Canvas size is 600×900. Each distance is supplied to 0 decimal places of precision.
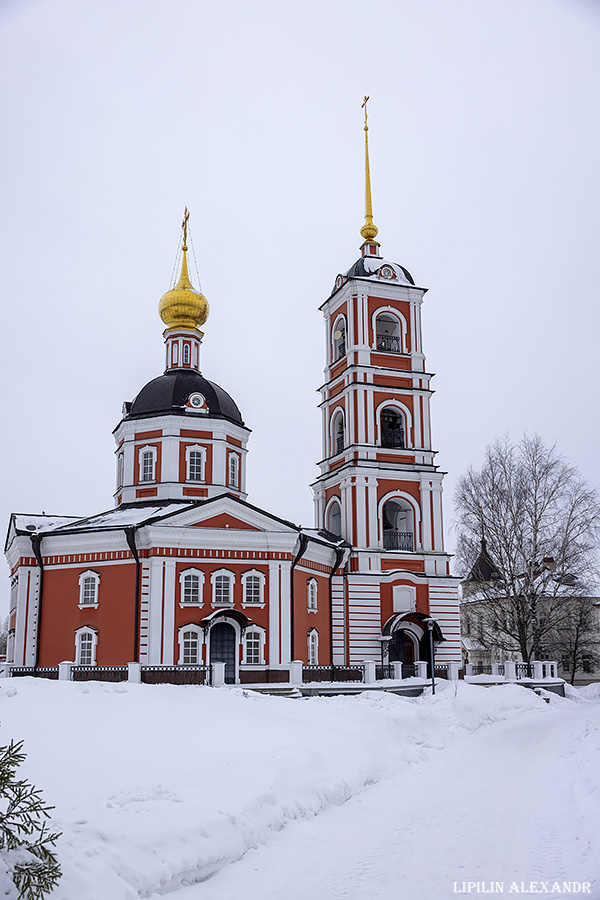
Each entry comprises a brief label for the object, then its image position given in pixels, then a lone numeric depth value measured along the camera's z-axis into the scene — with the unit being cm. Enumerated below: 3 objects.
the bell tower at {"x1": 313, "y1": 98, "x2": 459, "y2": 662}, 3325
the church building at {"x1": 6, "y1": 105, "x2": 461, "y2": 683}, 2777
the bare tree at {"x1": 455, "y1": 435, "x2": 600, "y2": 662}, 3500
